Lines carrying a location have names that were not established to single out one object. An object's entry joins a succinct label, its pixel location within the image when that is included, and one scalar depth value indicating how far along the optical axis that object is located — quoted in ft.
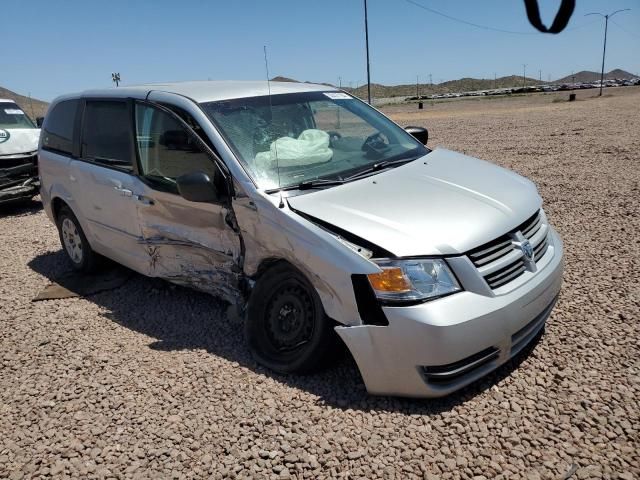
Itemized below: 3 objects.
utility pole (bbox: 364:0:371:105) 79.13
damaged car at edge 30.07
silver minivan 9.05
